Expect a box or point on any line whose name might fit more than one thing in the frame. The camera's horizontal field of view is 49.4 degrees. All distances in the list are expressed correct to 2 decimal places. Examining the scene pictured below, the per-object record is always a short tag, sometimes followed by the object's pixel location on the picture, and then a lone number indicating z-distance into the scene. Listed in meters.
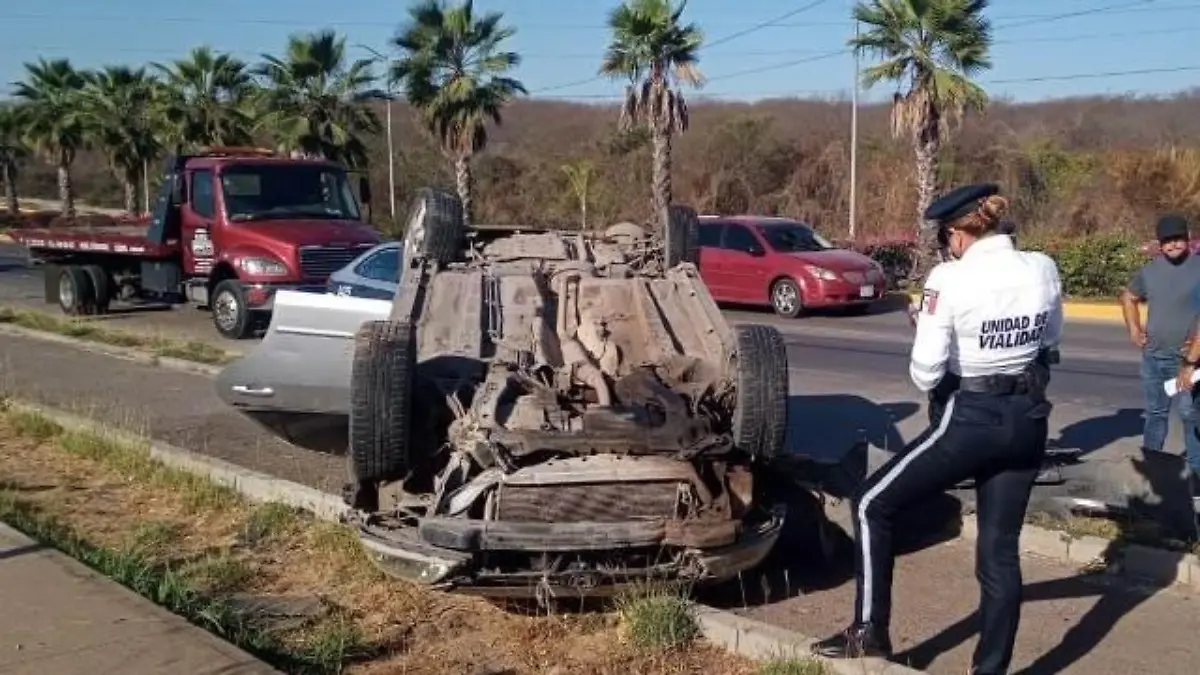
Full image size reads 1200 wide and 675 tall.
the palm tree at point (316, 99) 32.44
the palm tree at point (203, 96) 38.56
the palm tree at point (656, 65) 28.00
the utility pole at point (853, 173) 31.81
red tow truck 16.20
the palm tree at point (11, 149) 52.69
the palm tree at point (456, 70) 31.03
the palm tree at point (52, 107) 50.41
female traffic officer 4.33
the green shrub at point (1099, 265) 22.02
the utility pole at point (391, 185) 48.03
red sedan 19.83
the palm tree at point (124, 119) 47.06
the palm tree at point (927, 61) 23.80
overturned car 5.16
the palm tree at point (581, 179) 47.66
